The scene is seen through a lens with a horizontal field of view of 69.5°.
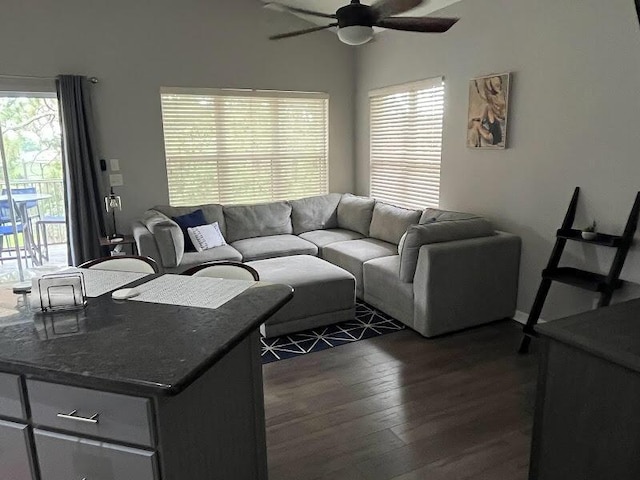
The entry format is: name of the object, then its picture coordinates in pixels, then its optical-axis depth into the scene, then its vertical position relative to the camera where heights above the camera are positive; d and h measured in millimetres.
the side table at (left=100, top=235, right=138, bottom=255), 4477 -890
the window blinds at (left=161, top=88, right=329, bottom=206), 5113 +79
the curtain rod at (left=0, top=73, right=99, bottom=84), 4206 +719
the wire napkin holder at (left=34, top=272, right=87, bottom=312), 1634 -481
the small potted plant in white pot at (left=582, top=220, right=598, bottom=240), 3074 -584
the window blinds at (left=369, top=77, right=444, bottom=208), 4699 +61
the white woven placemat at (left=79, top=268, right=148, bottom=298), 1876 -541
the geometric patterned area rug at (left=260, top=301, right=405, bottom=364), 3402 -1445
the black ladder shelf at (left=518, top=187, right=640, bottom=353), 2924 -856
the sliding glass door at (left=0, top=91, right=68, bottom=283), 4473 -279
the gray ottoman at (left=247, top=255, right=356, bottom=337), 3605 -1159
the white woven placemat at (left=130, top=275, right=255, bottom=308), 1729 -545
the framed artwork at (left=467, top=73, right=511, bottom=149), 3820 +296
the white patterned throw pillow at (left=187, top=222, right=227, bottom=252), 4590 -840
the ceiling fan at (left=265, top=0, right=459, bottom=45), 2582 +750
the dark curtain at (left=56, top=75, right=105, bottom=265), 4395 -153
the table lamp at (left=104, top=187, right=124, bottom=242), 4492 -516
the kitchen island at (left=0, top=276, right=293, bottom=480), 1219 -659
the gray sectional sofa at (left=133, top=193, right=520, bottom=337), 3537 -932
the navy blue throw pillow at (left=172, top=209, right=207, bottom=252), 4609 -695
